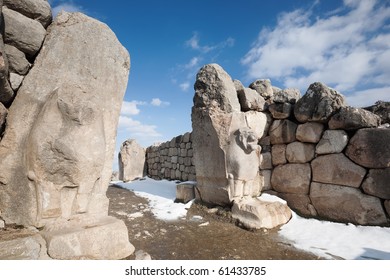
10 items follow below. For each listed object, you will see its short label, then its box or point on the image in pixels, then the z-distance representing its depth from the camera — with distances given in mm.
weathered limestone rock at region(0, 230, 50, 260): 1530
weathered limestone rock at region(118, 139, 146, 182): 9078
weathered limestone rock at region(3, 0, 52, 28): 1869
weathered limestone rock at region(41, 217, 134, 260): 1728
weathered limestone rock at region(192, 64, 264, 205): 3877
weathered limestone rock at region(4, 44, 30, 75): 1839
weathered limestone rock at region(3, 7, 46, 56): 1820
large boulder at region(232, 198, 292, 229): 3482
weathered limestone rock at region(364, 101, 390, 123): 3714
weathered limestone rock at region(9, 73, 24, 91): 1845
